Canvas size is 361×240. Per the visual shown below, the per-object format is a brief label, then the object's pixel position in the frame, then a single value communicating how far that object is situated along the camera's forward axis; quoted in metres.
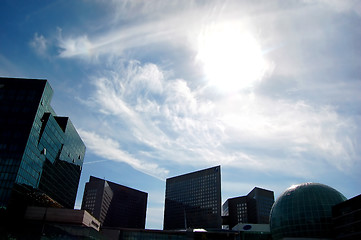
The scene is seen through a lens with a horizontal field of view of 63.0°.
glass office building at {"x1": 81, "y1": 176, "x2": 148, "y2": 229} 189.75
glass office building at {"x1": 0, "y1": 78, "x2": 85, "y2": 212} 73.31
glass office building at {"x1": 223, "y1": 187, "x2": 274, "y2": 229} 176.25
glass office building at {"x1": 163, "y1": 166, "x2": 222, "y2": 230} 183.00
